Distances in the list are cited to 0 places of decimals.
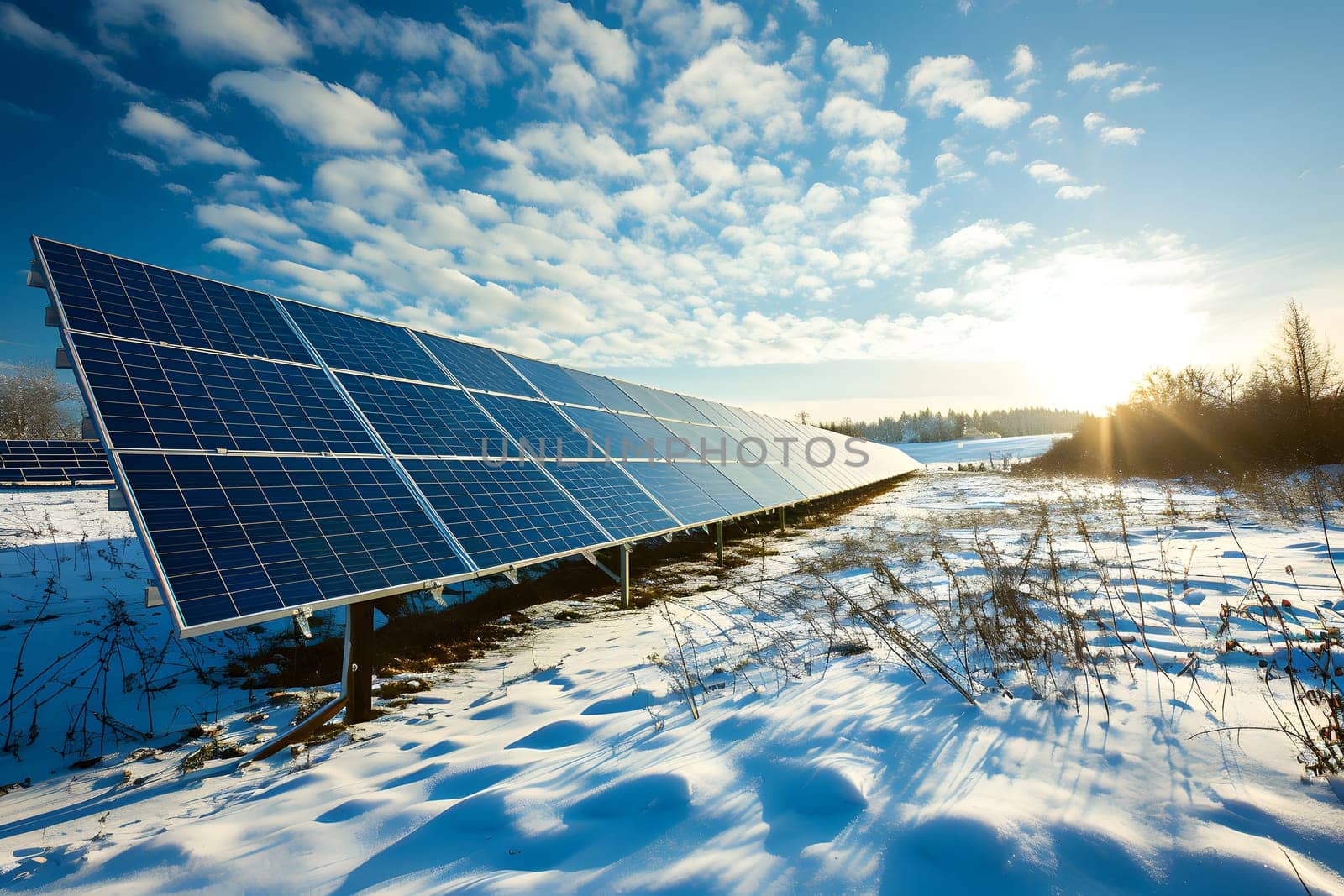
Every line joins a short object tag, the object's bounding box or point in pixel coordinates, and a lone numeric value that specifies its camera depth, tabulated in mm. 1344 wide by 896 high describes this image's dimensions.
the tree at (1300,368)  33281
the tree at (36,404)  58188
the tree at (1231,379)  43644
